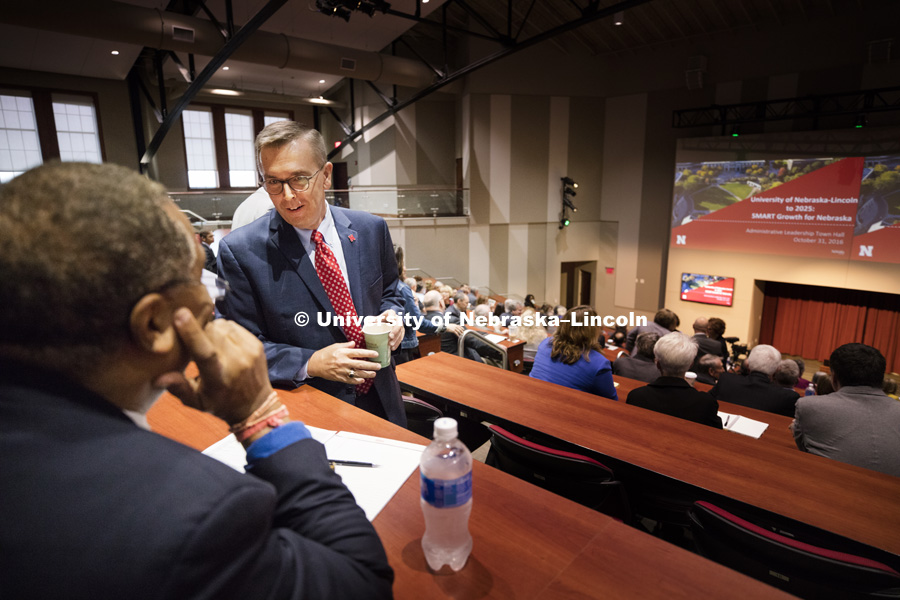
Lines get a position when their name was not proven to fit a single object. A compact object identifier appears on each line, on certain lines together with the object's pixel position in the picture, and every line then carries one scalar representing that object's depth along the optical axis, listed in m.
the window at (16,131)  9.67
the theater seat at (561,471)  1.56
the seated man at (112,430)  0.44
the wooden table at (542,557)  0.74
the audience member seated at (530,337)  4.66
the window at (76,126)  10.30
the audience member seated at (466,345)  4.36
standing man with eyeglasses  1.44
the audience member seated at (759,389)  3.47
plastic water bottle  0.78
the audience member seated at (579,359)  2.88
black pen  1.05
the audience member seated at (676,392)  2.53
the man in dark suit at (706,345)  5.64
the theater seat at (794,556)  1.11
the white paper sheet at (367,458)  0.97
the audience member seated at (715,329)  6.30
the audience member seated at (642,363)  4.05
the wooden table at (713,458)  1.19
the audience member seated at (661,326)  5.82
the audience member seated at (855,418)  2.15
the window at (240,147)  12.77
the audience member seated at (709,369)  4.70
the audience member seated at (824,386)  3.32
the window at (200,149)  12.15
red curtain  9.28
